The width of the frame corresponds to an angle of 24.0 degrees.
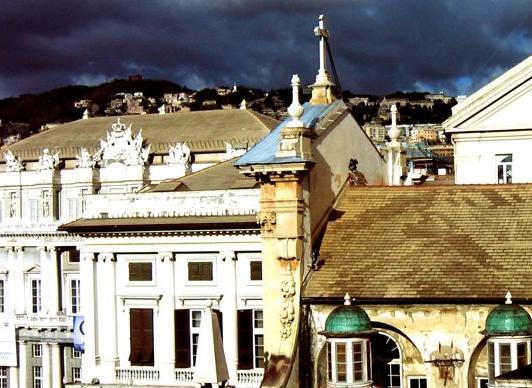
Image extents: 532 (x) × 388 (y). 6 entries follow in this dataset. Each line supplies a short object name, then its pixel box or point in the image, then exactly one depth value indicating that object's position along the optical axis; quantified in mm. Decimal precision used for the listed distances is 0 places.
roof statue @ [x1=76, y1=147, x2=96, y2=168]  97312
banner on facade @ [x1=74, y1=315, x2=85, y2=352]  74500
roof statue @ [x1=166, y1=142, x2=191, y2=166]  96562
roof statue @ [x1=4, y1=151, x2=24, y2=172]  102925
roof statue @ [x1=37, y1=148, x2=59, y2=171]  100250
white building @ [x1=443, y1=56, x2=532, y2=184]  45031
